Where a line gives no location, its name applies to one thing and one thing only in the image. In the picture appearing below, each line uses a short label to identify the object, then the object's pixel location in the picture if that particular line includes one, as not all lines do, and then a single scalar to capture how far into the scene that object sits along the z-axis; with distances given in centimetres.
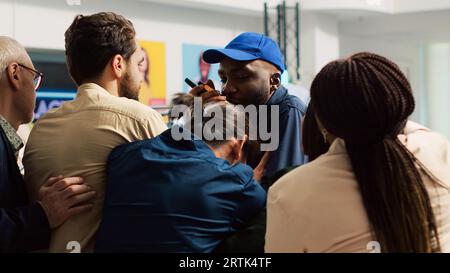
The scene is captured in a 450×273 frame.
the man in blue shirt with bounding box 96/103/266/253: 151
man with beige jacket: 164
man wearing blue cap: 206
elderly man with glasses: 158
